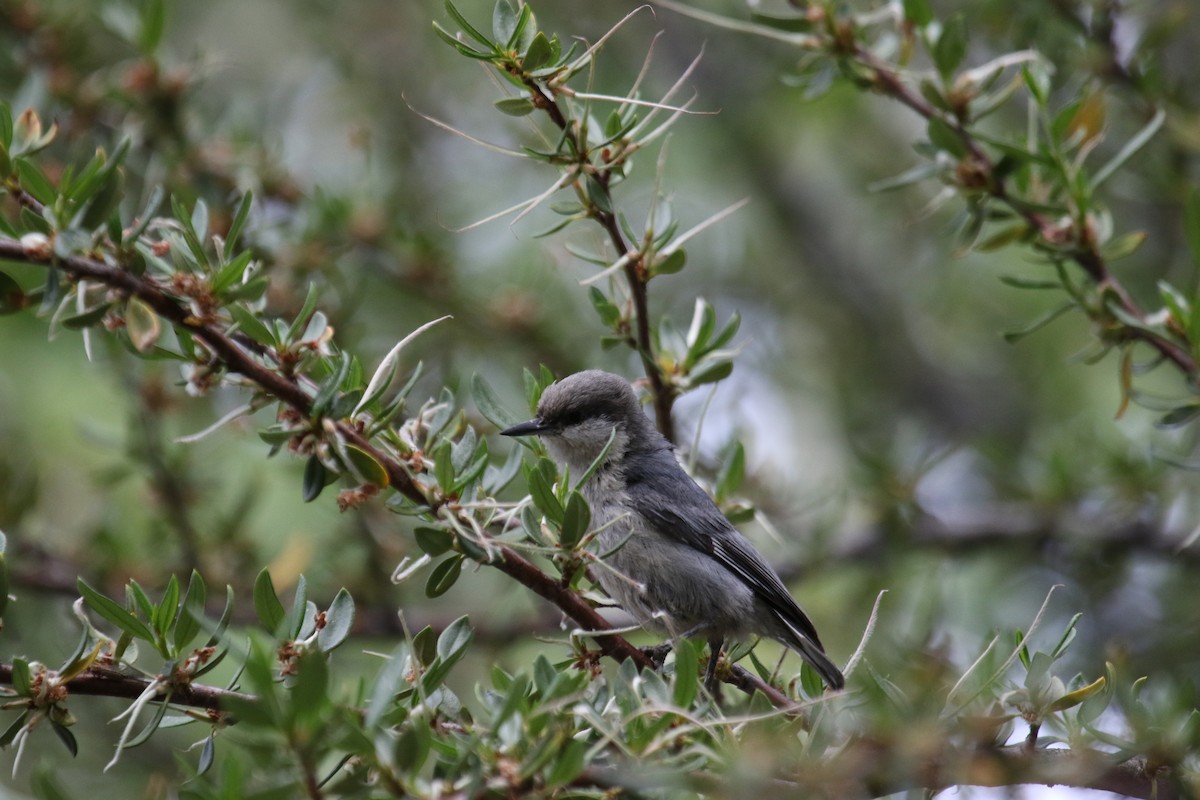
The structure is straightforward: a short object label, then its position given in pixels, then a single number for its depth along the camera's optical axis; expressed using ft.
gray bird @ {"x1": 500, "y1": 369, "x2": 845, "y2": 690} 25.68
